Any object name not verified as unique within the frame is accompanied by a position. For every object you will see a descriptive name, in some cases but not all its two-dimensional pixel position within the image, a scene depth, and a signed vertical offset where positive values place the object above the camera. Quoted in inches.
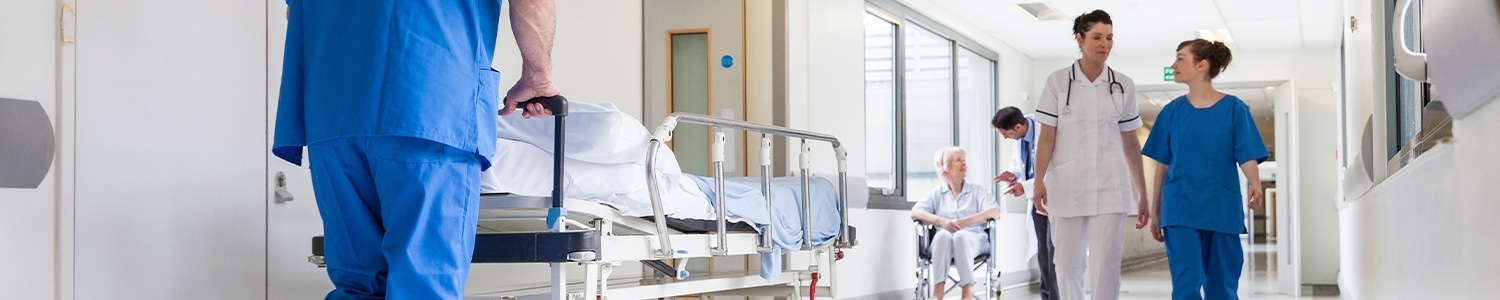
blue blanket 145.5 -5.5
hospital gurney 108.5 -7.3
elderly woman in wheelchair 280.4 -12.6
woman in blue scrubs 183.5 -2.5
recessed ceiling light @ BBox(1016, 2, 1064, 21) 332.2 +40.2
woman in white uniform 177.8 +0.3
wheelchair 279.7 -23.0
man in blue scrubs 85.8 +2.3
